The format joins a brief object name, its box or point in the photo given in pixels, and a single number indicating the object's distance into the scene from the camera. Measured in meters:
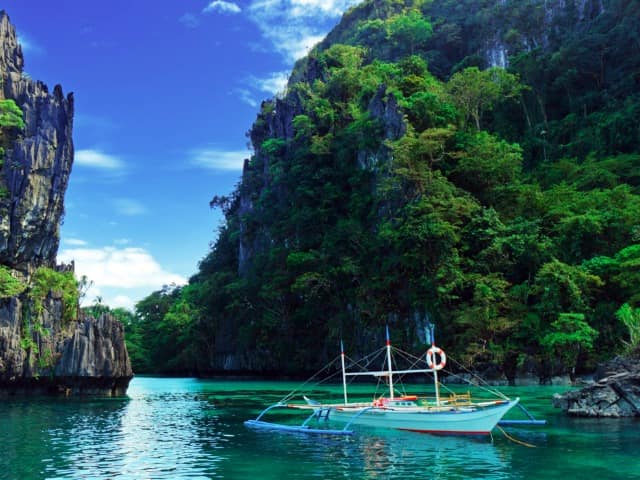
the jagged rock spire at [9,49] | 47.37
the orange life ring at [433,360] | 18.78
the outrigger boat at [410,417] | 18.22
